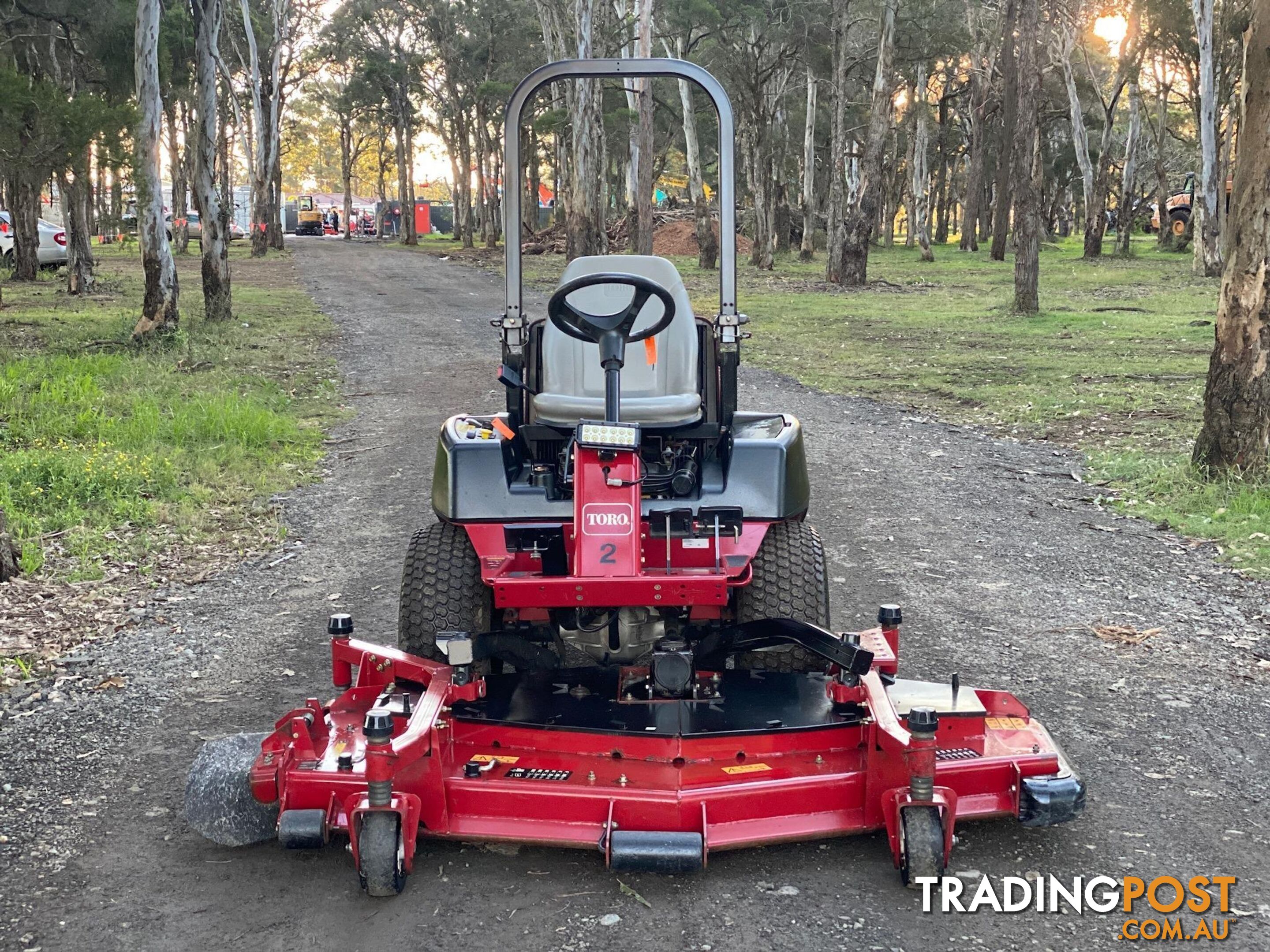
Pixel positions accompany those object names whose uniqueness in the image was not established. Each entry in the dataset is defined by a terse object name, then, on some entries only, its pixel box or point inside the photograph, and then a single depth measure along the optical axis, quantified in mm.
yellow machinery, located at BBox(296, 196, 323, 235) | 68375
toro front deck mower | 3500
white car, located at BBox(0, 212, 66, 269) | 26438
